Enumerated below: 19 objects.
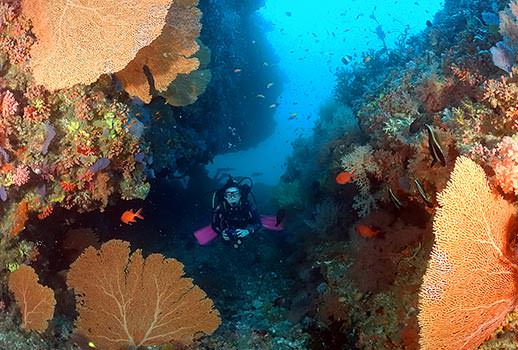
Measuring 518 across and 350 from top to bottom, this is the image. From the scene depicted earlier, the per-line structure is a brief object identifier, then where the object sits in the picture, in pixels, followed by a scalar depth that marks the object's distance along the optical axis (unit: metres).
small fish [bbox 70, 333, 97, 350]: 4.36
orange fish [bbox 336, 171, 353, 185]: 5.56
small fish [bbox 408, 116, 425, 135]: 4.73
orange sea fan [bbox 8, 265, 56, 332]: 4.23
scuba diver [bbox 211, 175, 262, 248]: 7.35
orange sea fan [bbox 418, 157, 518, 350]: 2.43
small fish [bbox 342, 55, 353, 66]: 12.39
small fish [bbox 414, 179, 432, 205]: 3.66
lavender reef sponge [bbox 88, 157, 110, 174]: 4.61
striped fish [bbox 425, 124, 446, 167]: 3.44
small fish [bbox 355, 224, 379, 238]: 4.86
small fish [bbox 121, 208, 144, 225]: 6.05
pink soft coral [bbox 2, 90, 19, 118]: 3.96
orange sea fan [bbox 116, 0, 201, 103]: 5.09
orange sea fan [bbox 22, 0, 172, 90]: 3.92
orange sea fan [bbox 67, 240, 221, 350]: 4.46
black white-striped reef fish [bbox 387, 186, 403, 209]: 4.26
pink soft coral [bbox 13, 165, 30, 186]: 4.11
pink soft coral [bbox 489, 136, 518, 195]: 2.54
